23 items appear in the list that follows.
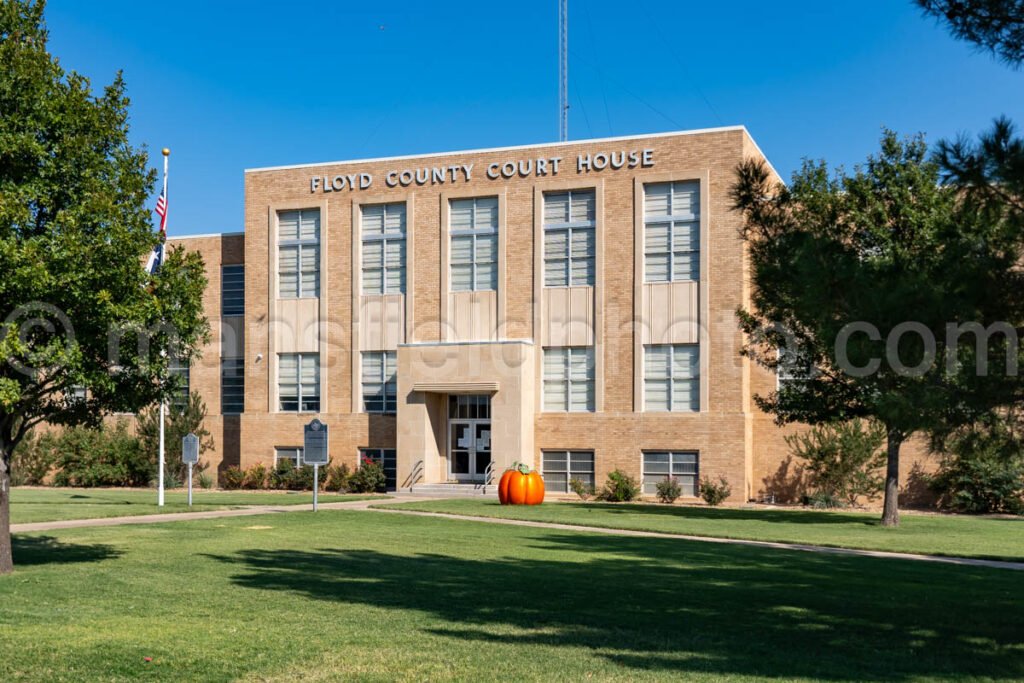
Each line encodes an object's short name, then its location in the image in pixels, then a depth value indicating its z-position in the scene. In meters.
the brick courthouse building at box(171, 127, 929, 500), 36.19
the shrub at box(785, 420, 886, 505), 33.84
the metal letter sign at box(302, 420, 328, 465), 26.84
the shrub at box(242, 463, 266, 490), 40.50
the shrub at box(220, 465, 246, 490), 40.91
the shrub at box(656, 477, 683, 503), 35.41
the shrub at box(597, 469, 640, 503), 35.88
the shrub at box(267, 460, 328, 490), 39.66
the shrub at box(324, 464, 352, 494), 38.97
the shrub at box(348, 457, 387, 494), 38.75
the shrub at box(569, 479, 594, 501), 36.47
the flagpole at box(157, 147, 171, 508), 28.11
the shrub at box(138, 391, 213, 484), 40.75
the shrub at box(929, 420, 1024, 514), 31.64
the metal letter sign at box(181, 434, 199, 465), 27.81
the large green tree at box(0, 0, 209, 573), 13.26
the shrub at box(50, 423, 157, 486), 41.41
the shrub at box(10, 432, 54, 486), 42.50
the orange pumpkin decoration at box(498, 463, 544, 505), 29.70
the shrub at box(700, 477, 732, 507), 34.56
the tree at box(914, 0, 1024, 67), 9.52
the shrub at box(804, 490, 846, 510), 33.62
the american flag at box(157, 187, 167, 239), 29.45
